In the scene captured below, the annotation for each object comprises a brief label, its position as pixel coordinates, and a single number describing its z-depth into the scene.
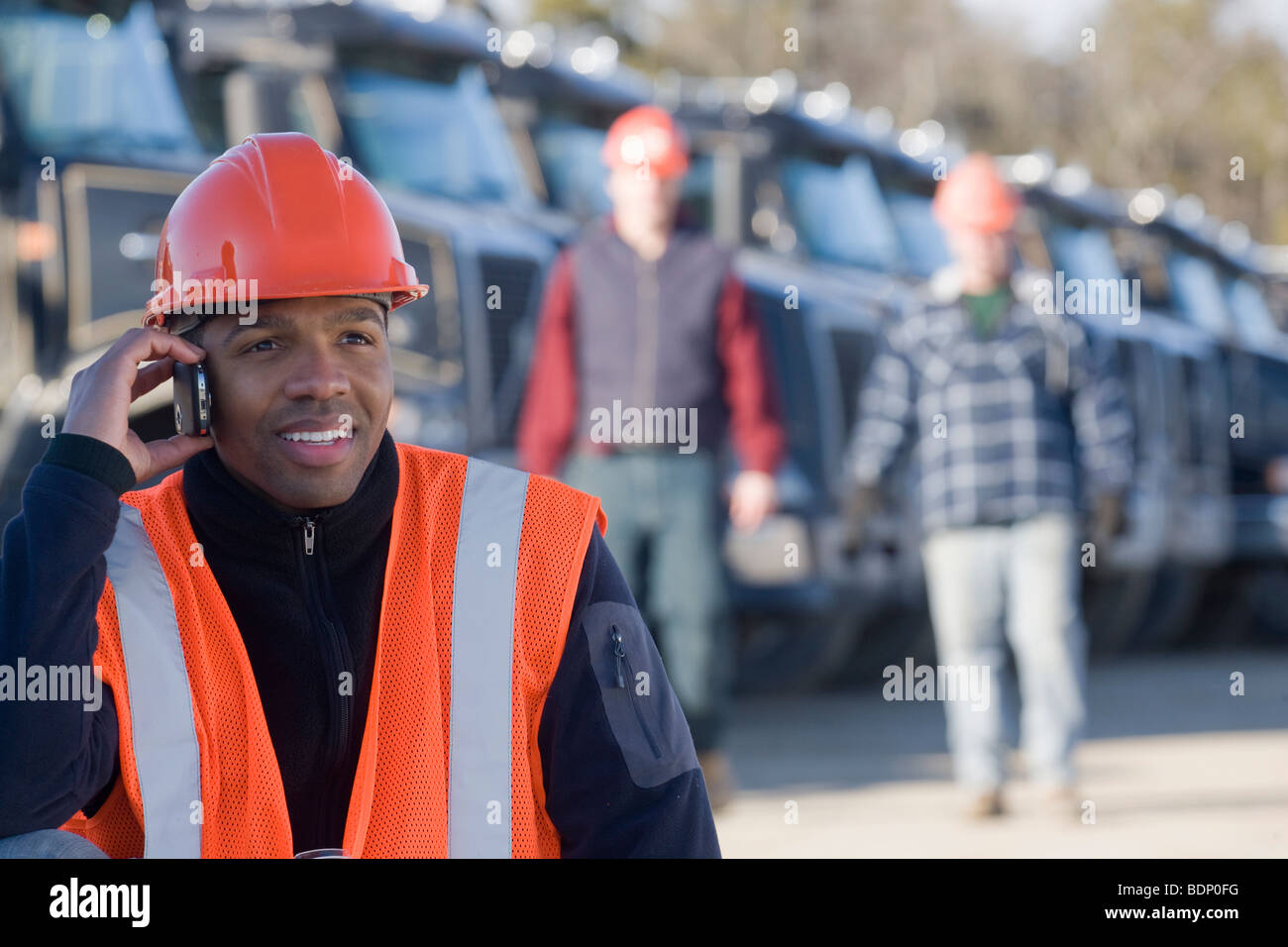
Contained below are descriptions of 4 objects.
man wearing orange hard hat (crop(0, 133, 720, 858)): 2.44
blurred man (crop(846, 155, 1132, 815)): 6.75
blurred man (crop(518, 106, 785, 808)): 6.39
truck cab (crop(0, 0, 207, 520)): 6.24
